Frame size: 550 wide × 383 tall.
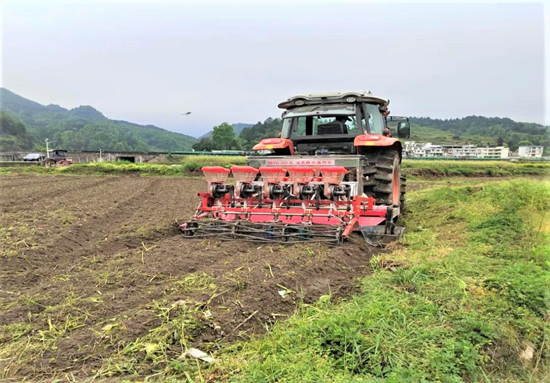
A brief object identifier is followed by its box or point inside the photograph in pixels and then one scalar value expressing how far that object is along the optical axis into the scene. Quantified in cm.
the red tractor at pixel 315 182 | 628
